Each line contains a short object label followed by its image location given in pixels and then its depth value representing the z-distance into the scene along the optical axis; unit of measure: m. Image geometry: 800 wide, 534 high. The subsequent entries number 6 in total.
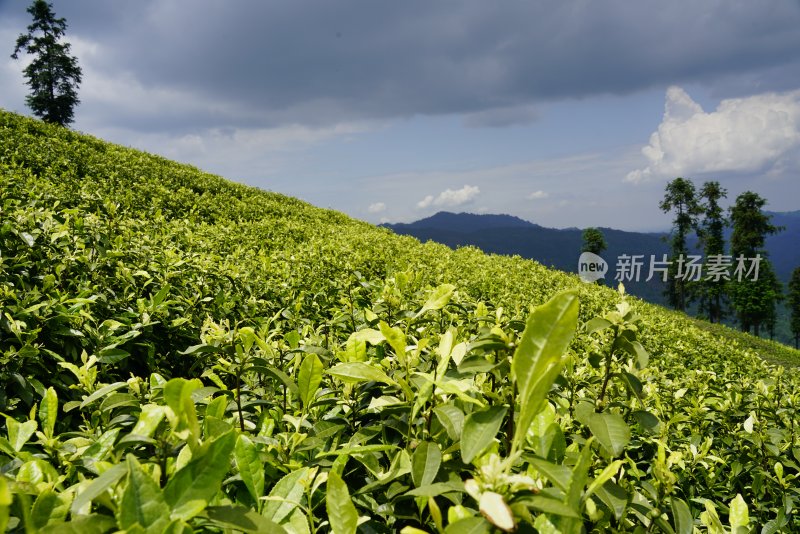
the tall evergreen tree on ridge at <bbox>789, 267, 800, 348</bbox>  60.12
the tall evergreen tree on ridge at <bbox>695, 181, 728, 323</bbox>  50.56
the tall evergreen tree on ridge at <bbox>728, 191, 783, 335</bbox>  48.94
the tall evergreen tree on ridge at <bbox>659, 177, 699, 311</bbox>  51.91
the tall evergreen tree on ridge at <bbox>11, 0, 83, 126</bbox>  35.90
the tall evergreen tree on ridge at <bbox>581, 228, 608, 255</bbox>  61.91
